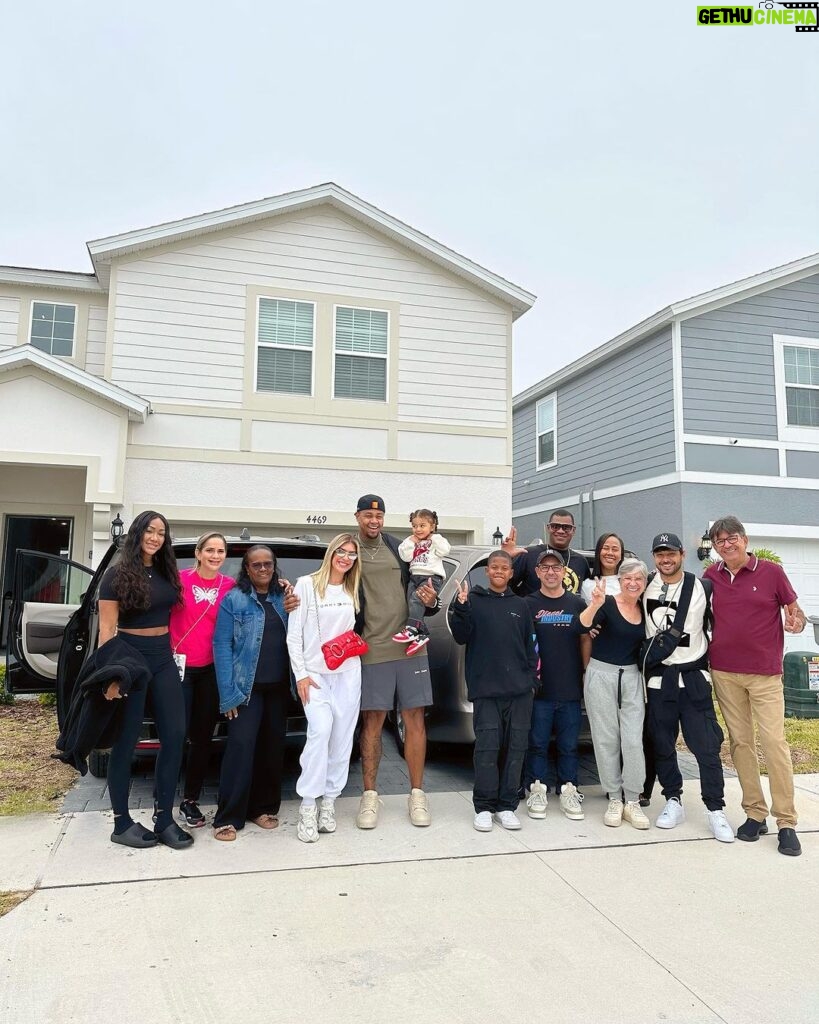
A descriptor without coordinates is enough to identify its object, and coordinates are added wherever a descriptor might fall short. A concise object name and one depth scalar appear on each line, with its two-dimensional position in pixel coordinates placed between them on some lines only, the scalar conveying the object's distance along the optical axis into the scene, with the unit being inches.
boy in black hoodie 171.9
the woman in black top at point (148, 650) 152.5
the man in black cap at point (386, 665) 174.4
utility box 313.3
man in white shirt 173.2
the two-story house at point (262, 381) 383.2
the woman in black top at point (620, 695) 177.0
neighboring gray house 460.4
